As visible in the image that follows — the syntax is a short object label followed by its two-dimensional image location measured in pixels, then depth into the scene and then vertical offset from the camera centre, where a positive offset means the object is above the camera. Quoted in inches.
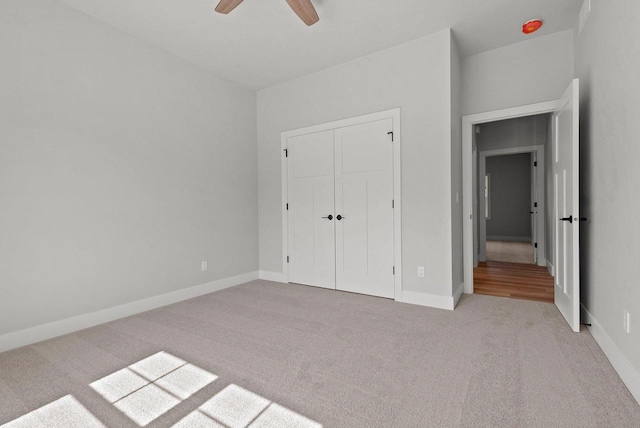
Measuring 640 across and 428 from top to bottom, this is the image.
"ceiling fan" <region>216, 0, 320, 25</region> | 88.6 +61.5
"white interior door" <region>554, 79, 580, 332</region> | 93.3 +0.9
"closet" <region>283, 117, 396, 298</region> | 136.0 +1.3
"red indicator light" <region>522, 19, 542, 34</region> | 113.7 +69.2
